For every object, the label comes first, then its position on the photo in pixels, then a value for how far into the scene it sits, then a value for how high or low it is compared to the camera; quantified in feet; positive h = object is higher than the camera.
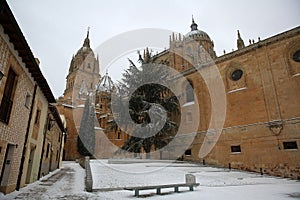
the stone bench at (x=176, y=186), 22.38 -3.64
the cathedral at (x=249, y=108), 53.21 +13.99
